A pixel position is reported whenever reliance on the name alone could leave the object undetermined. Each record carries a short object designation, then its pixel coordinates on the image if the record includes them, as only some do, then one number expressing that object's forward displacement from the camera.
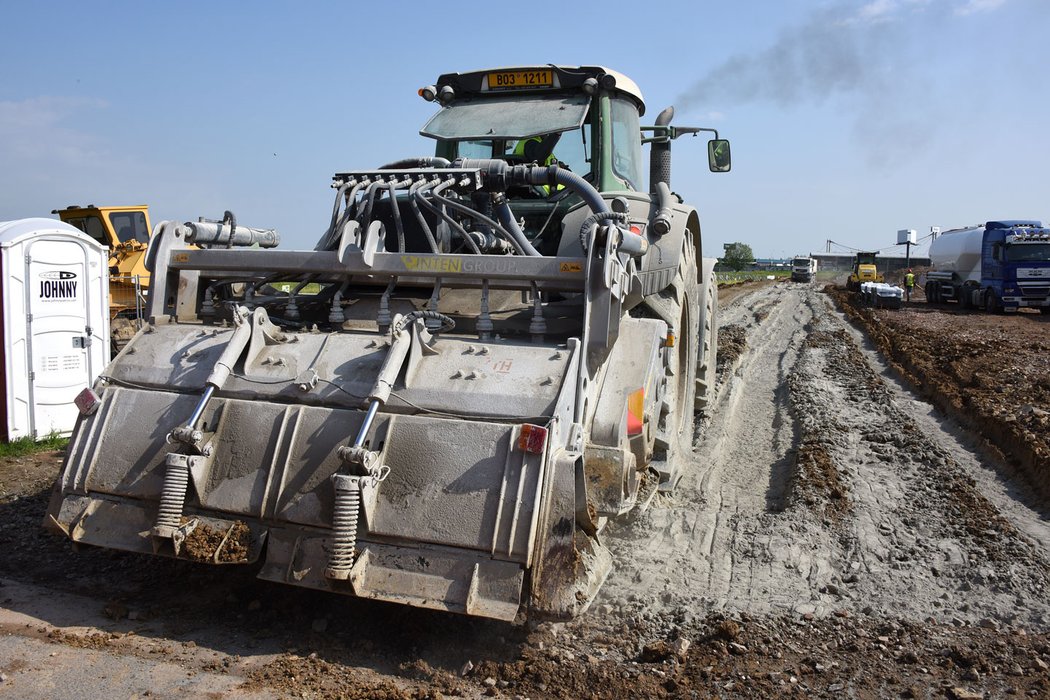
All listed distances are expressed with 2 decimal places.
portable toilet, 7.80
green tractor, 3.47
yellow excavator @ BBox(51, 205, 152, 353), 12.71
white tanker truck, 24.55
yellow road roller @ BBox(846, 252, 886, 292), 36.78
